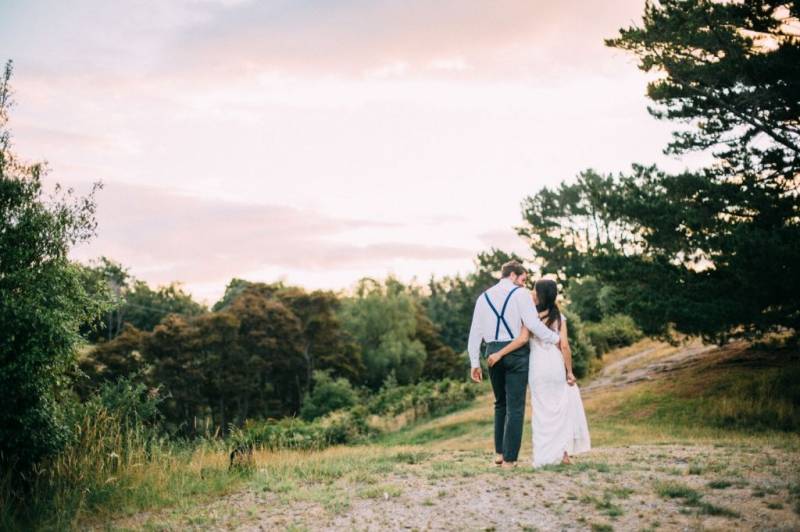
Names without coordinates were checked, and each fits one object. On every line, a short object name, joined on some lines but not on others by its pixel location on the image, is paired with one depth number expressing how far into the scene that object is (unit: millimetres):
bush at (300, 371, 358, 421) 35125
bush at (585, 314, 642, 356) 27297
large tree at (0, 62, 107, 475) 7117
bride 7285
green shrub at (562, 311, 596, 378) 22234
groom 7055
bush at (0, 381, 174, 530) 6500
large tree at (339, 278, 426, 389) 51906
